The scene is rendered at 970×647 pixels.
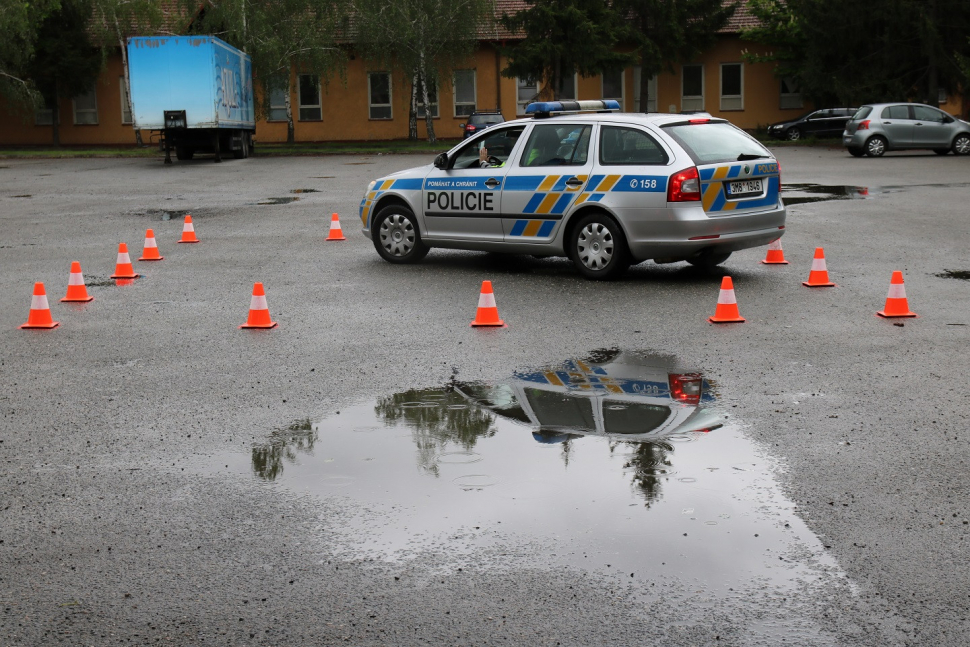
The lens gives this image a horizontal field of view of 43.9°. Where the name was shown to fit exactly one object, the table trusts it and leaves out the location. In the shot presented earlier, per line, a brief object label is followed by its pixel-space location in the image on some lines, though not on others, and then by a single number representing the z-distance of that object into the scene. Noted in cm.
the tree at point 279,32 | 4597
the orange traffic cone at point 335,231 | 1605
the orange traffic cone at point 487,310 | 972
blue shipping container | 3556
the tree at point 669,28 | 4853
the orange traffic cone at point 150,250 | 1445
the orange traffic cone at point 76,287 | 1137
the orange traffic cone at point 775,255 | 1316
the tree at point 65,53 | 5109
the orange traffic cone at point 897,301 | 975
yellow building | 5400
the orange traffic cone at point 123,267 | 1290
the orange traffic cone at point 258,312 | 980
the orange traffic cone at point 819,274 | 1144
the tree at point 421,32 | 4634
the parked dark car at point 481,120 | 4253
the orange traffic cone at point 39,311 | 995
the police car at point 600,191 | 1152
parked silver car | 3384
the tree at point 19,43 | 4648
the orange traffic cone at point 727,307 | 970
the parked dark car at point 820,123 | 4481
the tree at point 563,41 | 4656
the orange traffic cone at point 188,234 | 1625
